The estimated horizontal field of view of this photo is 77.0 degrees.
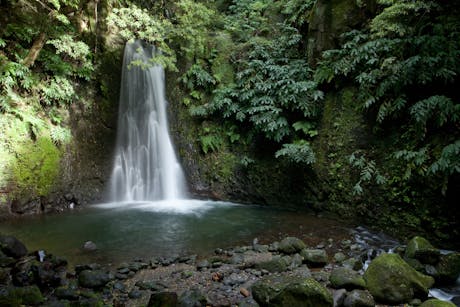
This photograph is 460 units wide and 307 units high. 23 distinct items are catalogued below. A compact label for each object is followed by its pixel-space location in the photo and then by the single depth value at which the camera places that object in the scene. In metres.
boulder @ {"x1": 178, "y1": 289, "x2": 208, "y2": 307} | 3.35
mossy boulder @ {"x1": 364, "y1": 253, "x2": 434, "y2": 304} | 3.55
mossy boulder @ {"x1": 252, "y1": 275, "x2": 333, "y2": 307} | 3.26
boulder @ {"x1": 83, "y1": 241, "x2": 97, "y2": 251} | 5.25
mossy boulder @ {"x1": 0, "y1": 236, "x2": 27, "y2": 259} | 4.39
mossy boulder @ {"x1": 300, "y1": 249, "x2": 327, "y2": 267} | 4.59
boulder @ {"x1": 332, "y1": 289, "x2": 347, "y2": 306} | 3.48
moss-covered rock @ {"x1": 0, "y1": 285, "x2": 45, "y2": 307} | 3.04
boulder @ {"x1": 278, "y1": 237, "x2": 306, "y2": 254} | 5.06
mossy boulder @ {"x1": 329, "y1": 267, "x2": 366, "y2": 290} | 3.73
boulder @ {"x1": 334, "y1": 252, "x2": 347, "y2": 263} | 4.71
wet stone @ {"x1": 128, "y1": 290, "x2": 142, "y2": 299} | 3.66
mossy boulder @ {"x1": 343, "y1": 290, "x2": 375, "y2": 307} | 3.40
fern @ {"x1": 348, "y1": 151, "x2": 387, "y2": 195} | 6.14
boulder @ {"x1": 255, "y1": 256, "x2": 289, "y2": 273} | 4.41
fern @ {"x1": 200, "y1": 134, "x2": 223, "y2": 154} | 9.91
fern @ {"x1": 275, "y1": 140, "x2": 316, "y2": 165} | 7.58
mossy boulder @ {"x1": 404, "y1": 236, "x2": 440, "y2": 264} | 4.26
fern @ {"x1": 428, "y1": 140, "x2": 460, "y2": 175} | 4.60
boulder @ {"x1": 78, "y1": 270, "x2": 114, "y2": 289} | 3.84
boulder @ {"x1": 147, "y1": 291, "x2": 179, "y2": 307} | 3.23
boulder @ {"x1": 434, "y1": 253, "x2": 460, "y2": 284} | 4.04
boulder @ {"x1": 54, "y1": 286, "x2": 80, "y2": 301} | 3.52
